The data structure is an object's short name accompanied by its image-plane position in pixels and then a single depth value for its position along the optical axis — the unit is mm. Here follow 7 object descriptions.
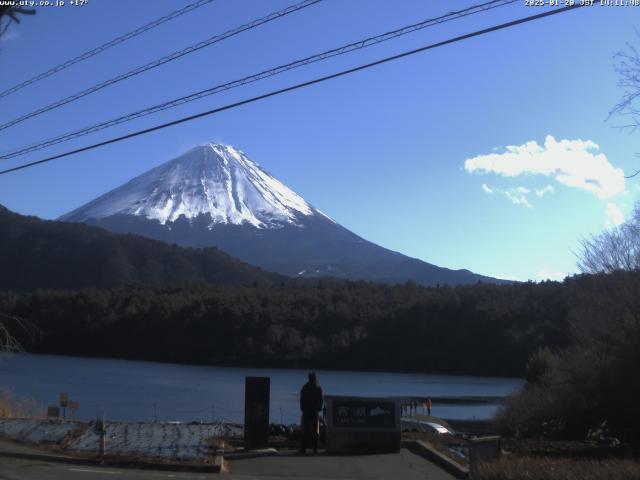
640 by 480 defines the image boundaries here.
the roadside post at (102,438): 13474
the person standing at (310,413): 14984
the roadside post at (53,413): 20953
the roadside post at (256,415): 14898
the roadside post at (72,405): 23594
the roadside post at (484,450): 11727
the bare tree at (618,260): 28456
